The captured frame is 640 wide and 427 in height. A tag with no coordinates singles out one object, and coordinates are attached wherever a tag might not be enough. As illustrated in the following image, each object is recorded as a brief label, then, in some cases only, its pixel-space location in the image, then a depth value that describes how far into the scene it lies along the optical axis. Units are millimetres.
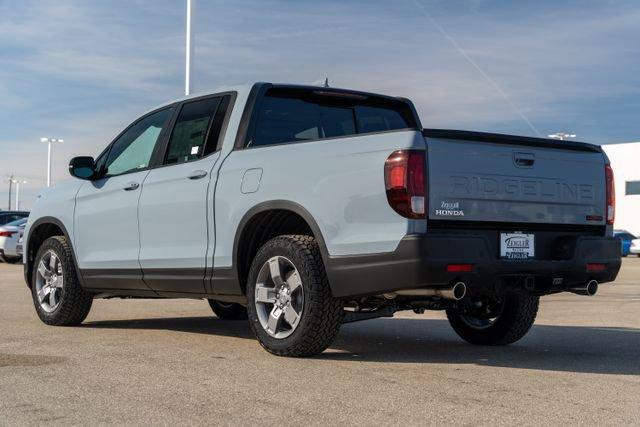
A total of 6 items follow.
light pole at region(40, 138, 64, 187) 76112
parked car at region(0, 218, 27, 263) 24234
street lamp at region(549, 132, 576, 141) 63381
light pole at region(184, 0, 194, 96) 23953
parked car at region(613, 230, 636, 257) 45225
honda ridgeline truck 5770
